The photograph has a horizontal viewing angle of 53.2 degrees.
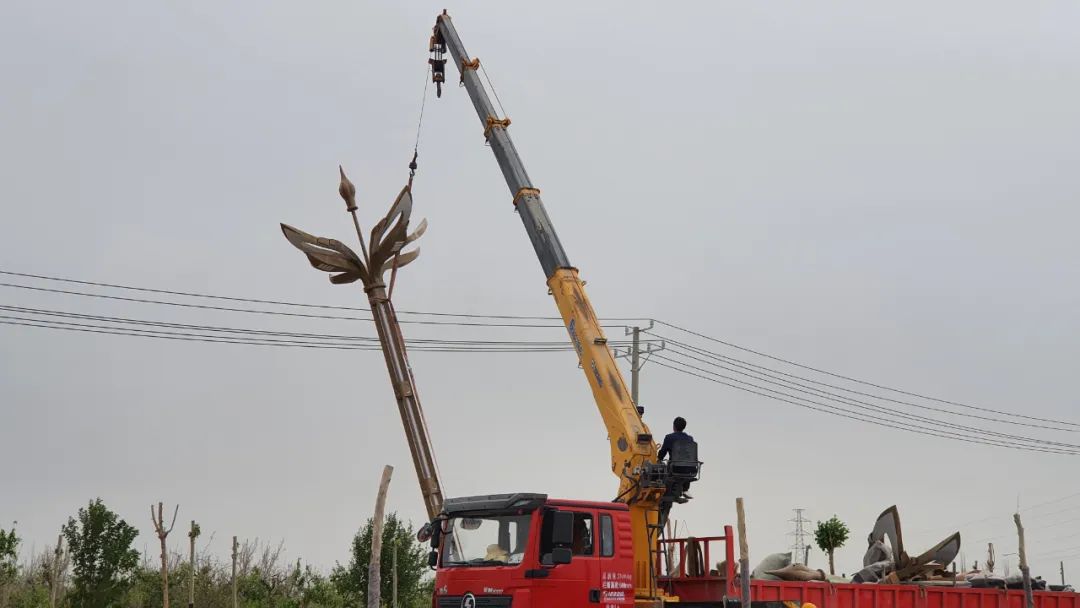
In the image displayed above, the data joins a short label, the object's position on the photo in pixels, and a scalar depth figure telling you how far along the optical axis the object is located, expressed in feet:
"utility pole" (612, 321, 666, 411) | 132.70
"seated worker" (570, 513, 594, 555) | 52.39
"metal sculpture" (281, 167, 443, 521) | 82.89
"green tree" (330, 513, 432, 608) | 141.69
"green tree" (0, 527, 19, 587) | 140.67
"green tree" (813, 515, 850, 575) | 139.54
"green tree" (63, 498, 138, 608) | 137.28
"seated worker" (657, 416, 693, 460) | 61.72
